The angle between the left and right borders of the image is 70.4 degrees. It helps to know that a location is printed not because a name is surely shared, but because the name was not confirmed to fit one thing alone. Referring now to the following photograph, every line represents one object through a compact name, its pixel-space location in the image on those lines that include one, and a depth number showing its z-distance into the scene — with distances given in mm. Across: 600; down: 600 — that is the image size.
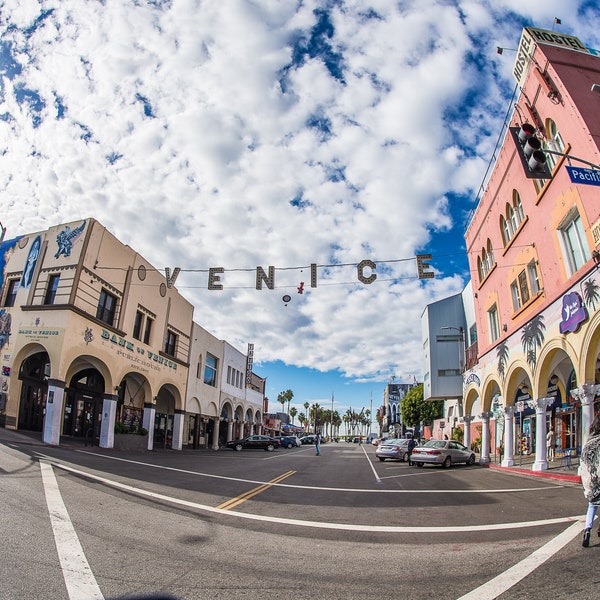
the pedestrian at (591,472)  5453
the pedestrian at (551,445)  20375
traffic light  8180
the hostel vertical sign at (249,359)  49656
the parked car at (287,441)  46919
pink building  13297
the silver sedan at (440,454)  20359
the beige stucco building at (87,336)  20500
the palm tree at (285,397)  121875
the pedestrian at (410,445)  24919
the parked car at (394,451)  25016
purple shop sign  13395
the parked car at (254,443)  37281
